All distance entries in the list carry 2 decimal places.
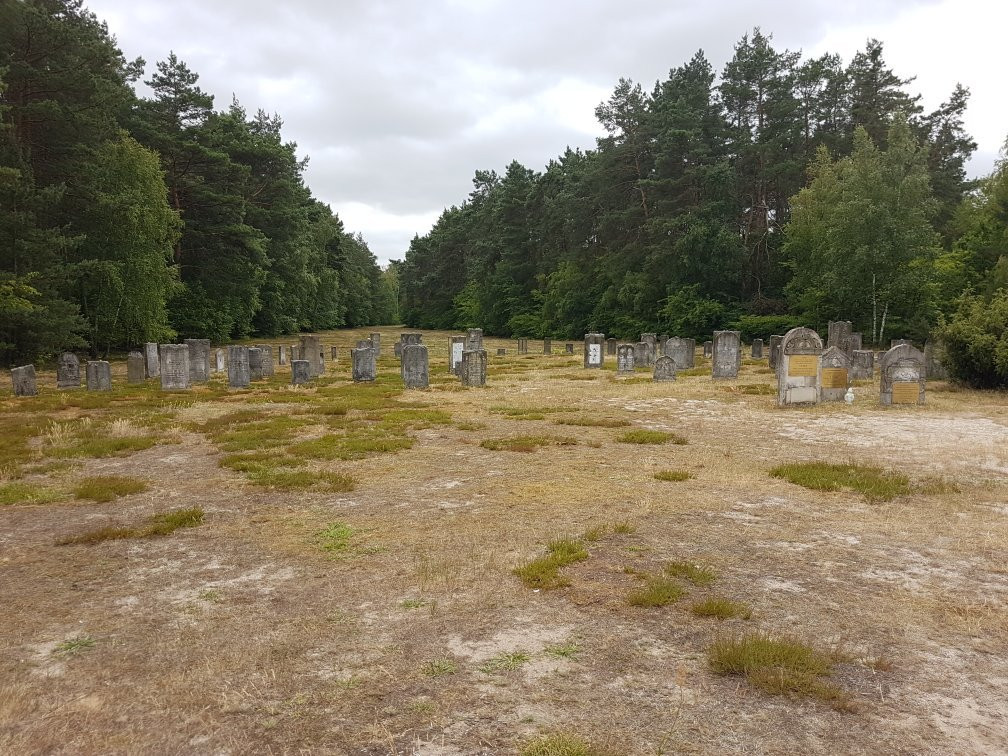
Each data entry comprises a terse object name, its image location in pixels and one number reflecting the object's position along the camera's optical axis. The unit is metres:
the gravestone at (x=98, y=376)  18.69
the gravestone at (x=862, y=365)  20.62
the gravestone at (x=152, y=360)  23.38
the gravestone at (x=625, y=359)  23.52
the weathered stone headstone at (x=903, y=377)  14.77
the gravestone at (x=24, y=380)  17.14
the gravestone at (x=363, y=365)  21.94
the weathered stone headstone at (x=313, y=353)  25.16
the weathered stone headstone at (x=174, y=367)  19.02
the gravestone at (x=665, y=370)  20.97
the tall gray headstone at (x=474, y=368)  19.78
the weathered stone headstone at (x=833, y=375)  15.57
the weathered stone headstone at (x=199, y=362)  21.97
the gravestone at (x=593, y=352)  26.73
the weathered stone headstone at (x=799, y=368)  15.24
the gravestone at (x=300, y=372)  20.86
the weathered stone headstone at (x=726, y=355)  21.19
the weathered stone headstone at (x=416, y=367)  19.56
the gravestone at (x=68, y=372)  19.33
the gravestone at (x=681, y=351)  25.03
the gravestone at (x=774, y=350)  24.22
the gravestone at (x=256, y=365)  23.52
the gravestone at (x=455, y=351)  26.23
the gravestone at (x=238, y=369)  19.78
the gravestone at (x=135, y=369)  21.28
